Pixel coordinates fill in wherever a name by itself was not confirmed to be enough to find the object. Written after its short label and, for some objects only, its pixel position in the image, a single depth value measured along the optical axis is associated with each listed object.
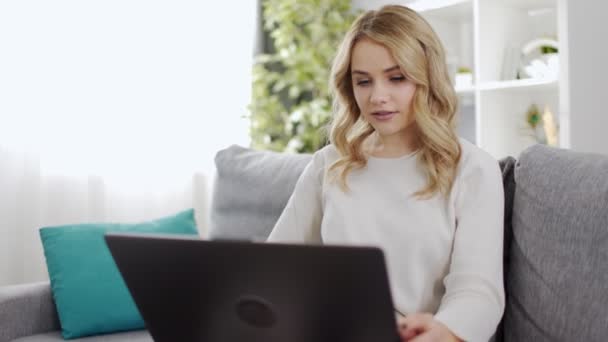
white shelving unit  2.80
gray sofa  1.29
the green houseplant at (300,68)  3.41
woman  1.38
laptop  0.86
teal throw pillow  2.03
